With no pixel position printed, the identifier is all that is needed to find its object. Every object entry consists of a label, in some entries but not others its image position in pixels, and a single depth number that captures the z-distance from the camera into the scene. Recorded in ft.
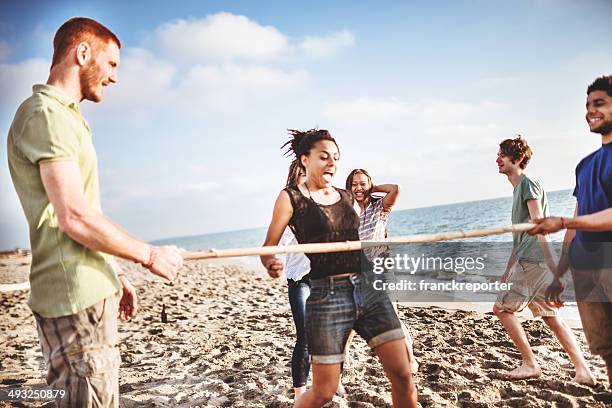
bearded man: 6.84
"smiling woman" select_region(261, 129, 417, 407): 9.84
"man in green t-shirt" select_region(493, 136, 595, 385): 14.87
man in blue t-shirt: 10.68
